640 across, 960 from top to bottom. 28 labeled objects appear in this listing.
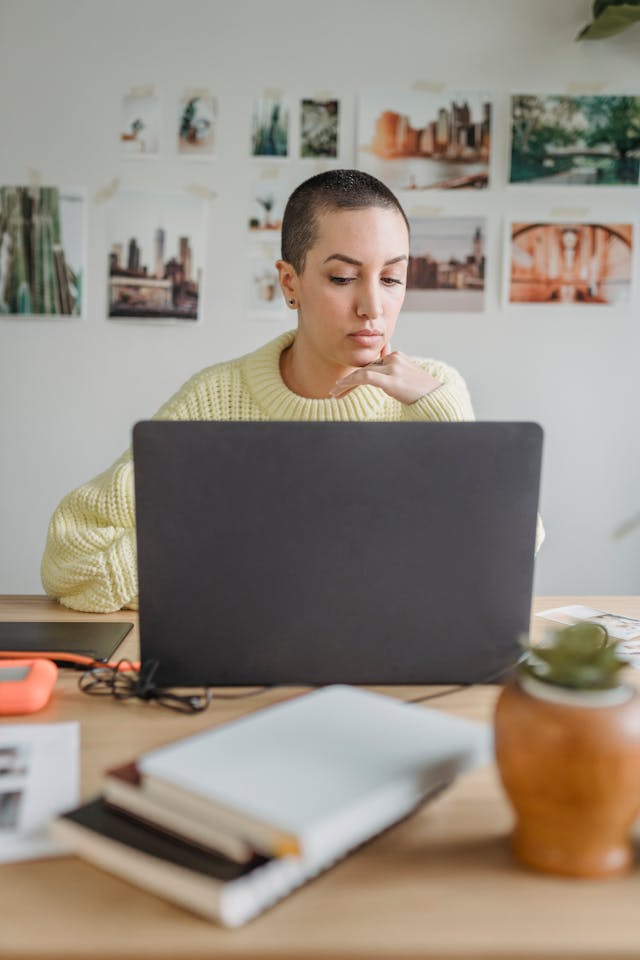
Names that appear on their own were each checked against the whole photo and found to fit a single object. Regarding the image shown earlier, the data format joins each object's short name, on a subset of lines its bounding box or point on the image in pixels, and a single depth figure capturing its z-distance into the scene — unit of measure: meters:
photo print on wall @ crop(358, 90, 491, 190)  2.68
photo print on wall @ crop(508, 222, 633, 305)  2.73
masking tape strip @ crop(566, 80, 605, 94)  2.67
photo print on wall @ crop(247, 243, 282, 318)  2.71
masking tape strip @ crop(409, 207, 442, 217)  2.72
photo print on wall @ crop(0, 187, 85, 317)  2.70
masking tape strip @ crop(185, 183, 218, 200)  2.70
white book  0.53
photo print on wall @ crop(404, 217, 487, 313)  2.72
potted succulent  0.55
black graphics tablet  1.08
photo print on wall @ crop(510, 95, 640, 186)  2.68
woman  1.36
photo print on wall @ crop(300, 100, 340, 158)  2.67
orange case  0.87
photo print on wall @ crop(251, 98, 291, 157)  2.66
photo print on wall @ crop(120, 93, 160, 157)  2.66
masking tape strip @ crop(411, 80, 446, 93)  2.67
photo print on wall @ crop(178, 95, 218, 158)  2.67
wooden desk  0.51
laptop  0.84
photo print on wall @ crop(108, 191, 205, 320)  2.71
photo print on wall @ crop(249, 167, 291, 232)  2.70
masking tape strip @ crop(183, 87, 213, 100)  2.66
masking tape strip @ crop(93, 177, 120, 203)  2.70
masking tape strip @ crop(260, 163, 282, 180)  2.69
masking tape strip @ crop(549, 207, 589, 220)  2.72
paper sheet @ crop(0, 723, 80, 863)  0.62
